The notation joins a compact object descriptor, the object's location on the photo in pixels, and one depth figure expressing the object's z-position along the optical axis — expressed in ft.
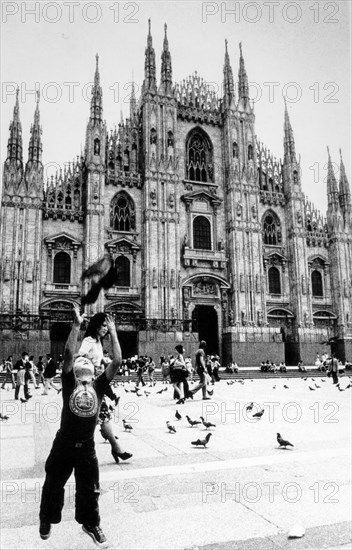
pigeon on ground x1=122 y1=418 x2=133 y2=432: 28.30
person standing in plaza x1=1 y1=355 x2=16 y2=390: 77.30
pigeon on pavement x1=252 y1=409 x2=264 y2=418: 33.24
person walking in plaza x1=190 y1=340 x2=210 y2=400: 46.32
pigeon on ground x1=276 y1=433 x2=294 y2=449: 23.62
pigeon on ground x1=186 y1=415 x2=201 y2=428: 30.27
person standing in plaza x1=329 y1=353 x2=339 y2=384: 70.74
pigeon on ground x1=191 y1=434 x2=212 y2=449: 24.16
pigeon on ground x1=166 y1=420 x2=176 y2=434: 28.55
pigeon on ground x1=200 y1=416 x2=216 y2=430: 29.19
